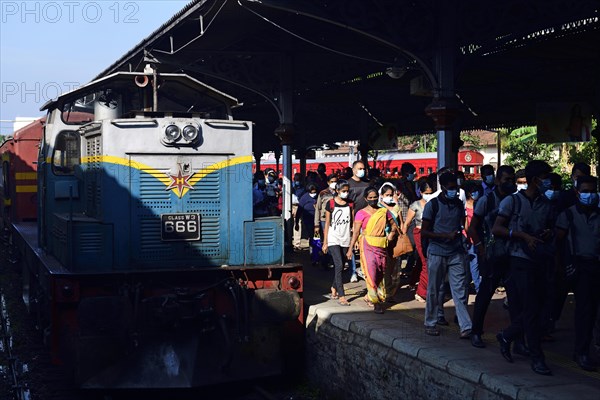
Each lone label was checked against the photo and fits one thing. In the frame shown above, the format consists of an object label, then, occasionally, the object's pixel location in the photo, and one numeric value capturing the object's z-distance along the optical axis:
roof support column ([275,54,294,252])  16.95
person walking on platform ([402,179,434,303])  9.97
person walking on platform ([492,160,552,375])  6.62
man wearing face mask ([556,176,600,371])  6.72
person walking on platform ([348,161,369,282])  11.70
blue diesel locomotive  8.04
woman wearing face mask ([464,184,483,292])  9.70
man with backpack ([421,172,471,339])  7.90
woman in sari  9.46
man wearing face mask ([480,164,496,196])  10.30
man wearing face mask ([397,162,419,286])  11.45
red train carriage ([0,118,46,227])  15.12
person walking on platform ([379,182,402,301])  10.25
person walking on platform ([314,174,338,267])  12.58
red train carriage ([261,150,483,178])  40.81
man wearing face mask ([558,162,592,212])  8.02
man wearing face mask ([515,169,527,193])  9.25
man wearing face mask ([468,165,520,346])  7.07
